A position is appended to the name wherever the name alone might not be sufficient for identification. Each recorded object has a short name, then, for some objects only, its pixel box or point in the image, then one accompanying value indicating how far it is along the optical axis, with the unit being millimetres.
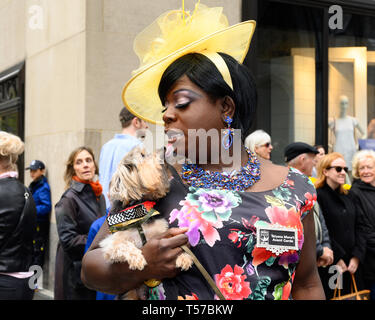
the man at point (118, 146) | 5266
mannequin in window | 8938
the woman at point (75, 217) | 4922
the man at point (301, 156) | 6346
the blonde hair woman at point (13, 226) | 4188
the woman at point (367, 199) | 6062
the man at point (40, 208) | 7621
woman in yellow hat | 1953
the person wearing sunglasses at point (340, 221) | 5934
